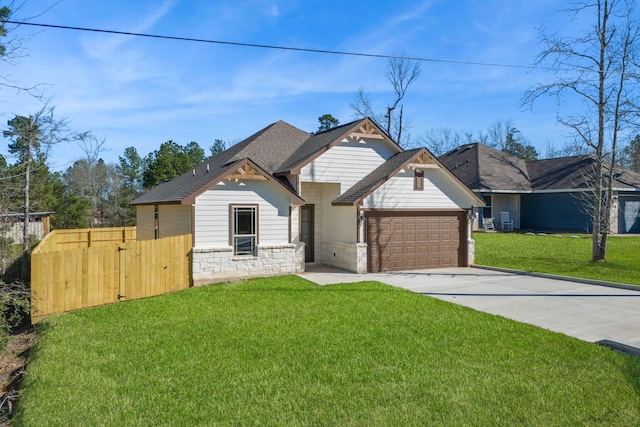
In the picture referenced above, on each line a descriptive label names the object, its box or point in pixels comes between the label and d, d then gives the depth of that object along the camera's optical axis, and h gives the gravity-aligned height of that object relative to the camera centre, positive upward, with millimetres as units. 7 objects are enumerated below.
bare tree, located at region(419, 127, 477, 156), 52991 +9253
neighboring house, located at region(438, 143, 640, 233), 28125 +1387
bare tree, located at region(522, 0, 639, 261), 16641 +3844
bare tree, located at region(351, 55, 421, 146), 35688 +9284
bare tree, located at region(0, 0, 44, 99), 7547 +2796
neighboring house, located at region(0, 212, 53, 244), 11216 -790
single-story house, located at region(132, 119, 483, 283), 13406 +95
